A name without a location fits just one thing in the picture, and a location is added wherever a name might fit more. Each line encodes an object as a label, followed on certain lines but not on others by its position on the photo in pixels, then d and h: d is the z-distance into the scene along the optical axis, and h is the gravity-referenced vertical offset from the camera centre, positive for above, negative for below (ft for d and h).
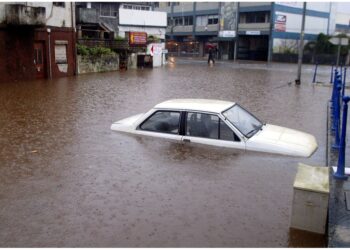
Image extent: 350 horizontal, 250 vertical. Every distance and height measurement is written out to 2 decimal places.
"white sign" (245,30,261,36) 196.26 +4.57
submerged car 27.55 -5.92
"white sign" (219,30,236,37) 208.78 +4.13
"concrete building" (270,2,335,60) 189.16 +9.11
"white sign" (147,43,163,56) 128.47 -2.71
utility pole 80.52 -2.97
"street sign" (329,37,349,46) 67.20 +0.47
